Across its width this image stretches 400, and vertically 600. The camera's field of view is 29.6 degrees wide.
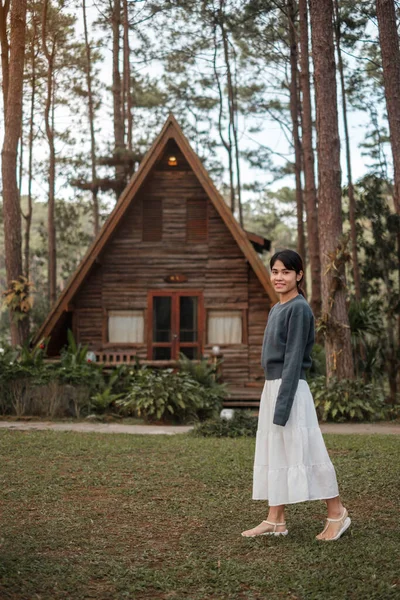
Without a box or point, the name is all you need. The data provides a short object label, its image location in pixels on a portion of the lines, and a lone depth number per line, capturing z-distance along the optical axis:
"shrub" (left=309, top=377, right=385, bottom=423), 13.50
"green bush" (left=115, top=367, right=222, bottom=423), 13.33
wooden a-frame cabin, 18.75
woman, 5.11
